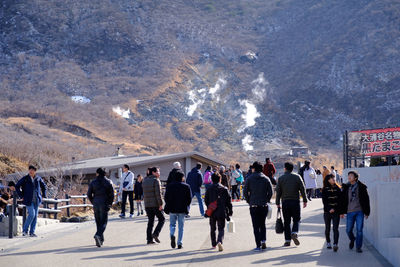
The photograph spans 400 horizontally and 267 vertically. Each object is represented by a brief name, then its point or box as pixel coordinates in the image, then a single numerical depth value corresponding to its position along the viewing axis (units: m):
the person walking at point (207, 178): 21.33
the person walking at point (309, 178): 24.42
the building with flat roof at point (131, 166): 35.38
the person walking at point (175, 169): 14.71
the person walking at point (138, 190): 20.95
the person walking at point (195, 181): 19.53
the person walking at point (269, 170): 21.03
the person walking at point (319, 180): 29.54
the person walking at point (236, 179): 27.36
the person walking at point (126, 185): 20.53
